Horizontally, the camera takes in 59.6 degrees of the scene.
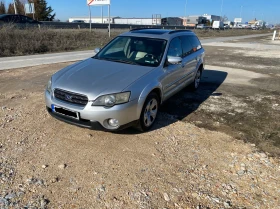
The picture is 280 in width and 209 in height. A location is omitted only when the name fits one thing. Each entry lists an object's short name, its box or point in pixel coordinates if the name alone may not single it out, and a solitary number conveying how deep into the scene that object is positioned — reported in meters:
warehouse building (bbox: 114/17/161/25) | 79.62
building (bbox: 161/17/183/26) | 76.78
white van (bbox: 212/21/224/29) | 67.75
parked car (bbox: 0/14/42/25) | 18.91
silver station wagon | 3.56
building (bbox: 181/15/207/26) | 80.12
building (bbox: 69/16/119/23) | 102.47
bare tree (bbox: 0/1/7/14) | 40.08
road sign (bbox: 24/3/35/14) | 33.12
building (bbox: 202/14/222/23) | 88.69
